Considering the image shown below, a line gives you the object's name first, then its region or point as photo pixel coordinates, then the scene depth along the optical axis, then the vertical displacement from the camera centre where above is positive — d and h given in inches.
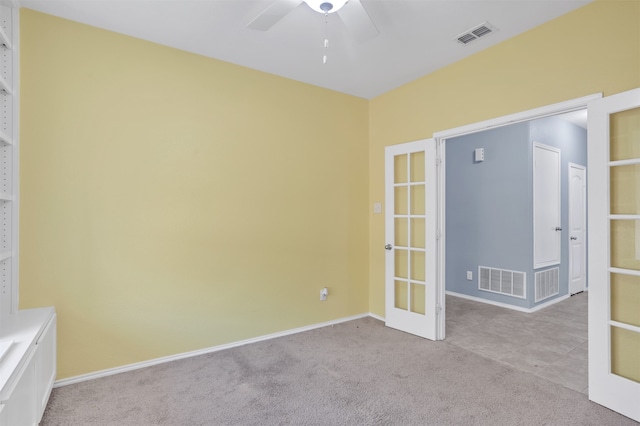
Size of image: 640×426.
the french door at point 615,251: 79.5 -9.7
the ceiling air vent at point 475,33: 98.8 +58.0
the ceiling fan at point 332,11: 73.5 +48.1
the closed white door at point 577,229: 198.5 -9.5
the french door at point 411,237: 129.3 -10.1
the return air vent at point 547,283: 172.1 -38.7
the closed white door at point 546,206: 171.0 +4.4
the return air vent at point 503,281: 169.5 -37.4
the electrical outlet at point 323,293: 144.8 -36.1
